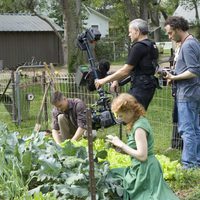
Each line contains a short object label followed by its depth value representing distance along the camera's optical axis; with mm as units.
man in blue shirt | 6863
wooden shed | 43505
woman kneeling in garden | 5272
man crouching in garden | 8228
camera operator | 7184
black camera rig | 7335
